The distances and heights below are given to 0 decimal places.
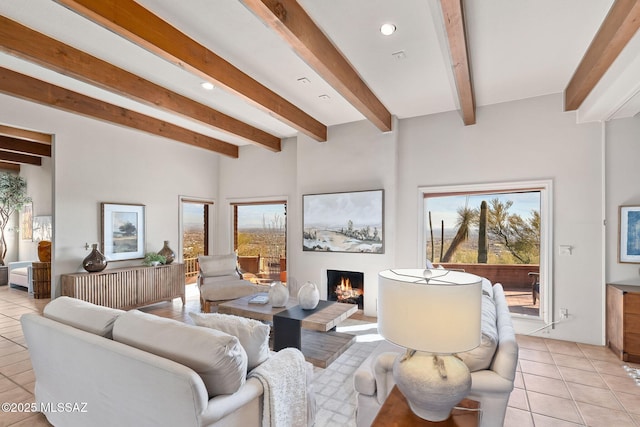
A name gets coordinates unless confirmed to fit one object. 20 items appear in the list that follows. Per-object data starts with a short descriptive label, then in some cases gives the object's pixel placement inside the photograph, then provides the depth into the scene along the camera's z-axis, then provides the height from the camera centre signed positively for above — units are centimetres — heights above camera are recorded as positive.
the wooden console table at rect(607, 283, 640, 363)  309 -114
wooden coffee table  292 -110
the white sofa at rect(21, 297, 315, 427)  138 -82
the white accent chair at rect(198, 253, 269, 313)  465 -113
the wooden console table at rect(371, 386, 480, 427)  134 -93
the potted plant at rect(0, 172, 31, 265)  691 +40
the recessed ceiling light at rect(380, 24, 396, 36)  248 +151
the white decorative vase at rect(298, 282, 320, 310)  338 -95
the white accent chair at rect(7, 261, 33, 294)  608 -128
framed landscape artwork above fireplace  462 -15
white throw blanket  169 -103
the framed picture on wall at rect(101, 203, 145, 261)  484 -30
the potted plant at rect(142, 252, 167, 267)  520 -79
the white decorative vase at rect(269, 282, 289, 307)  350 -97
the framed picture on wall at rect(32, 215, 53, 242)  654 -32
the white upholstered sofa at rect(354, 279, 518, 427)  158 -89
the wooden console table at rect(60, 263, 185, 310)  423 -112
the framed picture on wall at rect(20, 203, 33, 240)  707 -20
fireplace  492 -122
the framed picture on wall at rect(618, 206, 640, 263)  341 -25
